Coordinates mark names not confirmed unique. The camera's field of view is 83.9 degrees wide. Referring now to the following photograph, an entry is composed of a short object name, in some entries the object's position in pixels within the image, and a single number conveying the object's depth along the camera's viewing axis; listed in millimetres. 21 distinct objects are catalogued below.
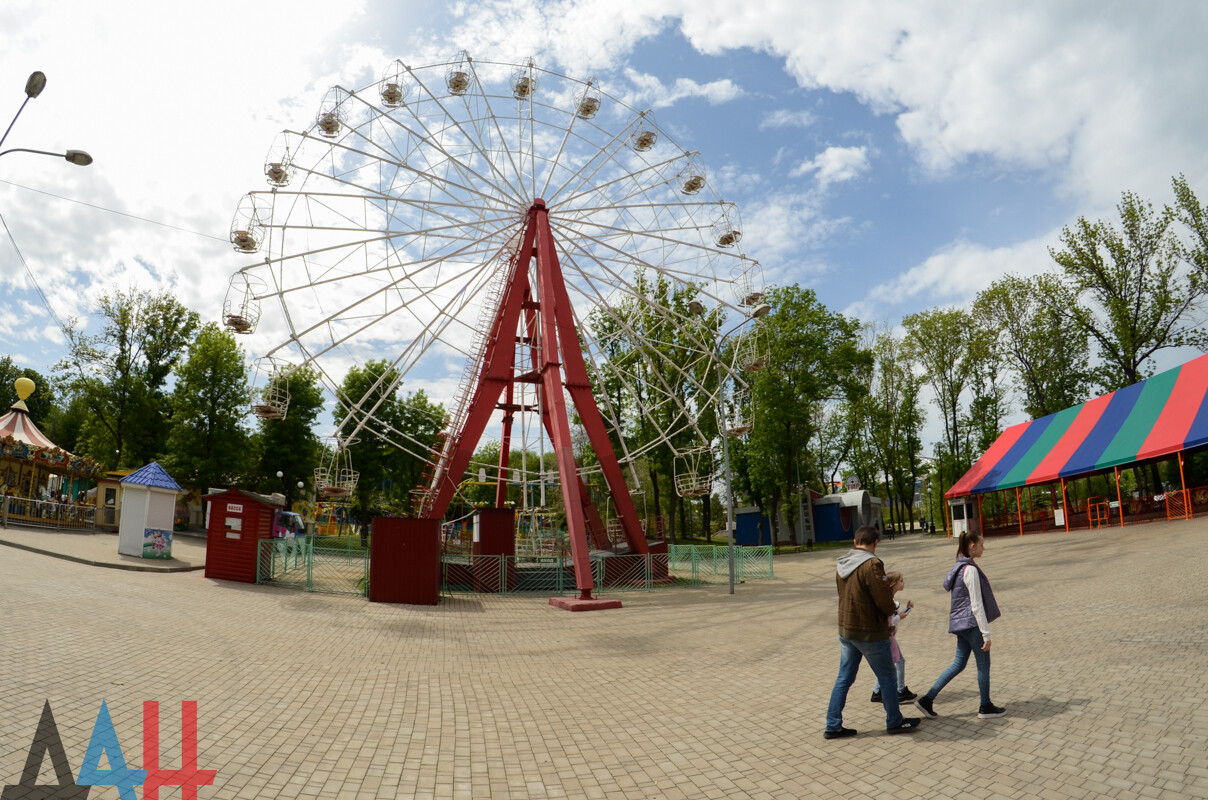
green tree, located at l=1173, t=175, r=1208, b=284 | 31609
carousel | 25875
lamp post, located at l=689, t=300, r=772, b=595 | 19000
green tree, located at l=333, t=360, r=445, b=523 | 46906
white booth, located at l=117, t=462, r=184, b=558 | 19828
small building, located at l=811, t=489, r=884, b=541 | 49188
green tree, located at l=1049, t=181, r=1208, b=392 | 32469
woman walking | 6254
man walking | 5871
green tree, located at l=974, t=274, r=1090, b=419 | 38938
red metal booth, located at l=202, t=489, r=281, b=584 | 16938
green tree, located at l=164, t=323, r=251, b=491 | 37219
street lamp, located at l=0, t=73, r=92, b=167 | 9594
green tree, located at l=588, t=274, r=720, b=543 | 37812
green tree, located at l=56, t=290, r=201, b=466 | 39969
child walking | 6297
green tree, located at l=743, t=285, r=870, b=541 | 38969
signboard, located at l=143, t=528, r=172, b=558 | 19891
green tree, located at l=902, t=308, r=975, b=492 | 43500
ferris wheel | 19188
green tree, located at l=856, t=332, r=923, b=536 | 46750
